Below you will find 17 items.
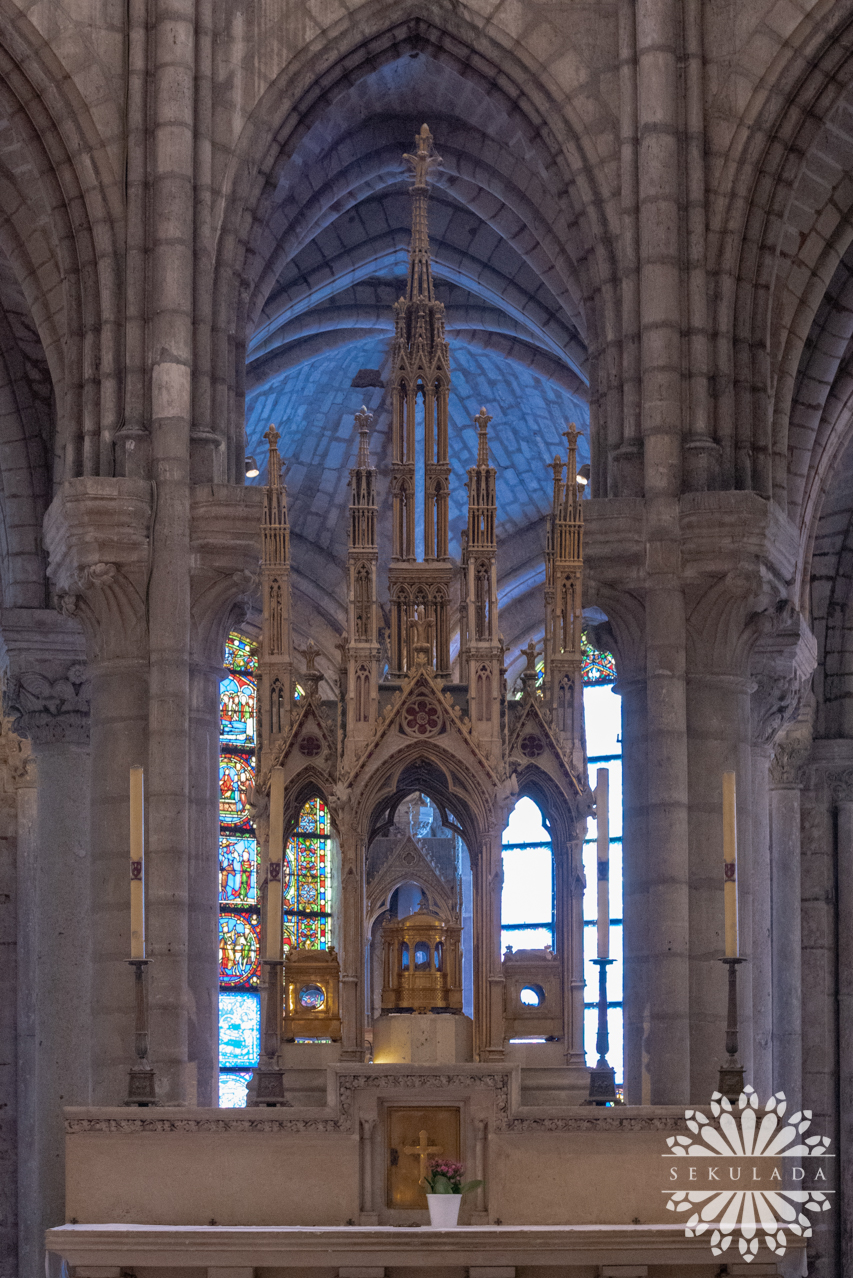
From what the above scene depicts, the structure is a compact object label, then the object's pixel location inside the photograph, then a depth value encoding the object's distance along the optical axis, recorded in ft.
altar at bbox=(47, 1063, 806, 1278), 40.50
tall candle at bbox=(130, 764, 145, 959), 43.88
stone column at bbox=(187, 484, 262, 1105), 56.59
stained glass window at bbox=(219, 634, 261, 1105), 90.33
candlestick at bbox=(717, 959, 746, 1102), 41.75
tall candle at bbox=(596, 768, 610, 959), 44.11
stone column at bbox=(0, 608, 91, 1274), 66.95
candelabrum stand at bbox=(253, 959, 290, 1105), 42.86
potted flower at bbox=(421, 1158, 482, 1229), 40.55
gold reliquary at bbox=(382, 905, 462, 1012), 45.47
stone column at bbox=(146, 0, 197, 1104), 55.11
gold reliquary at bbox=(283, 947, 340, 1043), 46.60
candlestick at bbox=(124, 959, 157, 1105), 42.48
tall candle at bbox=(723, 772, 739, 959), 42.55
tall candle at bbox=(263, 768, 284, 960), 44.14
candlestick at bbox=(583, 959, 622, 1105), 44.27
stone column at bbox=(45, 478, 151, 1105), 55.77
